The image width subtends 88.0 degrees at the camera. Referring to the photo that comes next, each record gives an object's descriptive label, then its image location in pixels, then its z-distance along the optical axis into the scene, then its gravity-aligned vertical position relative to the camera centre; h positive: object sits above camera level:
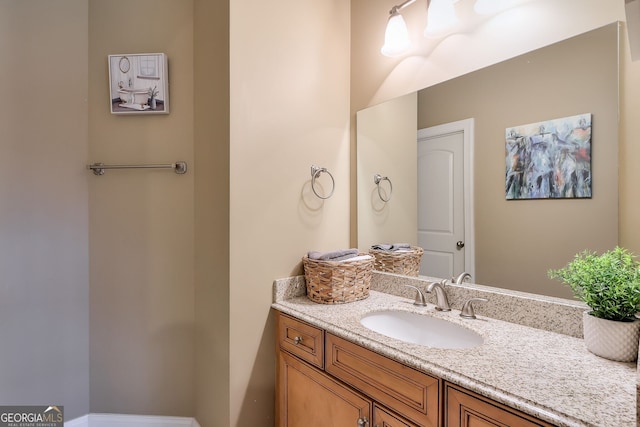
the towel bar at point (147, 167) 1.85 +0.26
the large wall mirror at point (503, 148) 1.06 +0.25
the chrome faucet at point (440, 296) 1.37 -0.35
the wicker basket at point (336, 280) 1.49 -0.32
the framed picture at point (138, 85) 1.84 +0.72
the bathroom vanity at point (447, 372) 0.72 -0.41
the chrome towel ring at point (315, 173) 1.72 +0.20
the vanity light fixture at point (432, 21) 1.31 +0.83
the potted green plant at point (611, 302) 0.87 -0.25
